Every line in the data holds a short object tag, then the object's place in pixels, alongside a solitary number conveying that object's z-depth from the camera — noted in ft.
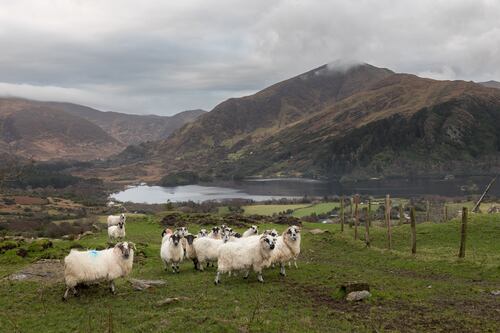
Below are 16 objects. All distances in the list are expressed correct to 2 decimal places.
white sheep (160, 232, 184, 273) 73.46
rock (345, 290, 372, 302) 53.26
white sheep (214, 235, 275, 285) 64.03
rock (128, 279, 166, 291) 59.11
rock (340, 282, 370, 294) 55.26
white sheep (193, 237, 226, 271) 73.82
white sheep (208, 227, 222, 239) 89.96
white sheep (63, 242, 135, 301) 54.60
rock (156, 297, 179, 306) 49.72
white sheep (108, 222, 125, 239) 119.03
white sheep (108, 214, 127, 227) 142.61
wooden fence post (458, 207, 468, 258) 80.69
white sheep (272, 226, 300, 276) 71.20
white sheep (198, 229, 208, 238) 84.58
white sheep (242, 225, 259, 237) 94.47
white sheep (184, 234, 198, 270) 76.28
